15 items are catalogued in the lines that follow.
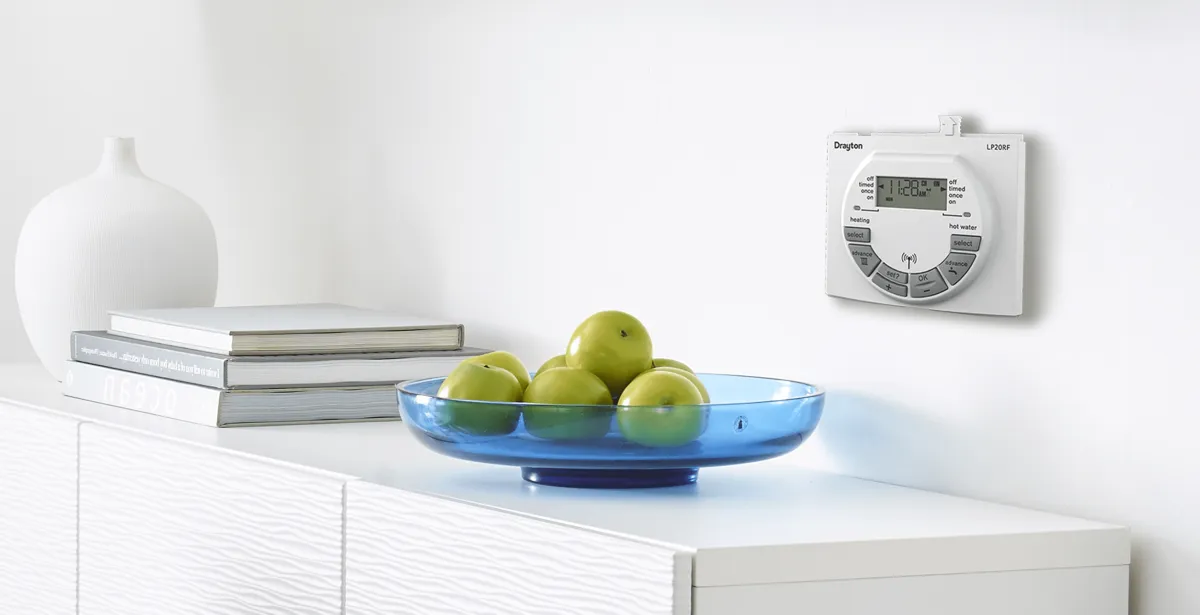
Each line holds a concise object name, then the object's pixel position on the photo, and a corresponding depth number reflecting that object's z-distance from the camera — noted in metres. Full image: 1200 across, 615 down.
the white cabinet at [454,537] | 2.07
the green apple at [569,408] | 2.21
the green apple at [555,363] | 2.34
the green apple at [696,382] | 2.25
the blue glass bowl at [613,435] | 2.21
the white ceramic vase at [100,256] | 2.87
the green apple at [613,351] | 2.28
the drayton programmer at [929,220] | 2.22
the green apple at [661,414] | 2.20
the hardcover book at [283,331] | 2.63
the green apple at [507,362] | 2.33
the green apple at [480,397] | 2.23
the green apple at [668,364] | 2.33
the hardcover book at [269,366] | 2.60
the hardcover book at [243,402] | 2.59
